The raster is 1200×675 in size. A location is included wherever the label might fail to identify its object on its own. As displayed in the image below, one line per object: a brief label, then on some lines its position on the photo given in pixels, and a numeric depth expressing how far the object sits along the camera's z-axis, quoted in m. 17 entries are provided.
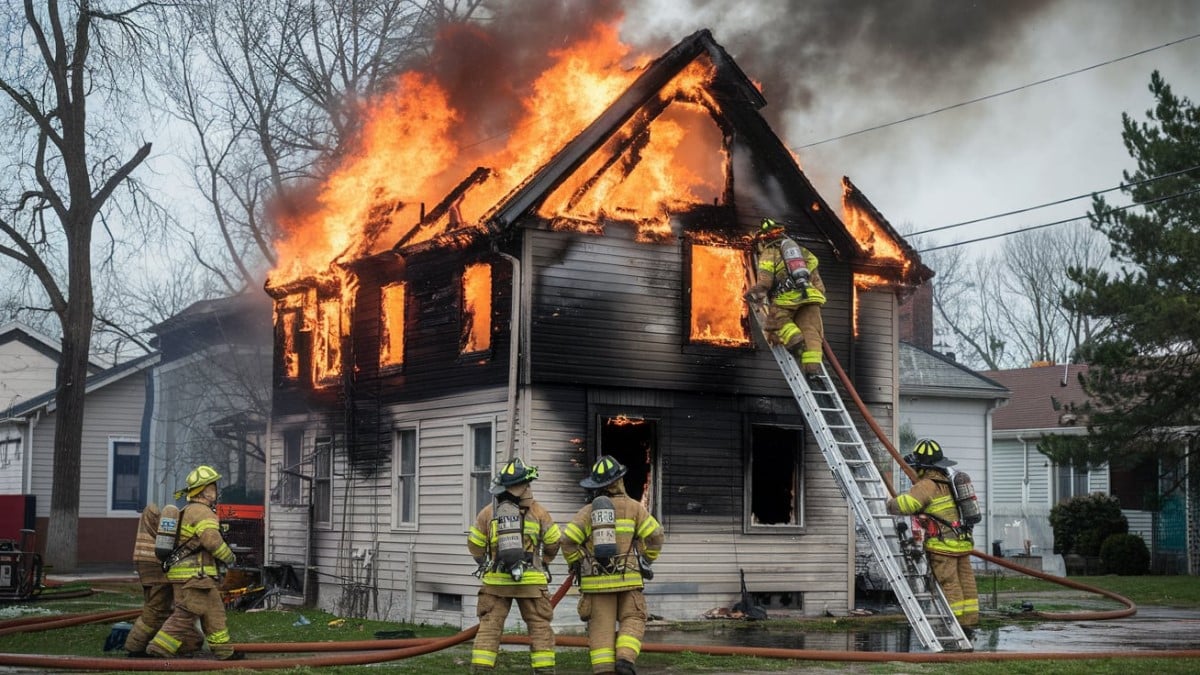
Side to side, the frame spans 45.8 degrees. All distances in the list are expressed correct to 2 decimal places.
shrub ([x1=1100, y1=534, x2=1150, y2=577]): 30.56
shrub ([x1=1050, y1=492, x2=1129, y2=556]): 31.86
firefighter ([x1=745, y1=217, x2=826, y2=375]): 17.16
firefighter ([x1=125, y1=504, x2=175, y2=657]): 14.12
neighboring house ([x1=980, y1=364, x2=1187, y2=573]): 33.41
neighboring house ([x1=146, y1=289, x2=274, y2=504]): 33.16
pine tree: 24.52
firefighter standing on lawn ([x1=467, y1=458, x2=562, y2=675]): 12.14
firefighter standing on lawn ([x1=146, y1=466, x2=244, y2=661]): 13.67
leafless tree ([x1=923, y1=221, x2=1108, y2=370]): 59.27
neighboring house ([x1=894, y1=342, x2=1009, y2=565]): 32.00
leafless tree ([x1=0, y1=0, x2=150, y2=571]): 29.77
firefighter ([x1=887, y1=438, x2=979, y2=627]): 14.75
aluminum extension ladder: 14.54
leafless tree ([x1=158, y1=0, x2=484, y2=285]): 31.92
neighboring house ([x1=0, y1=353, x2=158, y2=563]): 35.59
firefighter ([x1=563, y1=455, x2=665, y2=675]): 11.89
